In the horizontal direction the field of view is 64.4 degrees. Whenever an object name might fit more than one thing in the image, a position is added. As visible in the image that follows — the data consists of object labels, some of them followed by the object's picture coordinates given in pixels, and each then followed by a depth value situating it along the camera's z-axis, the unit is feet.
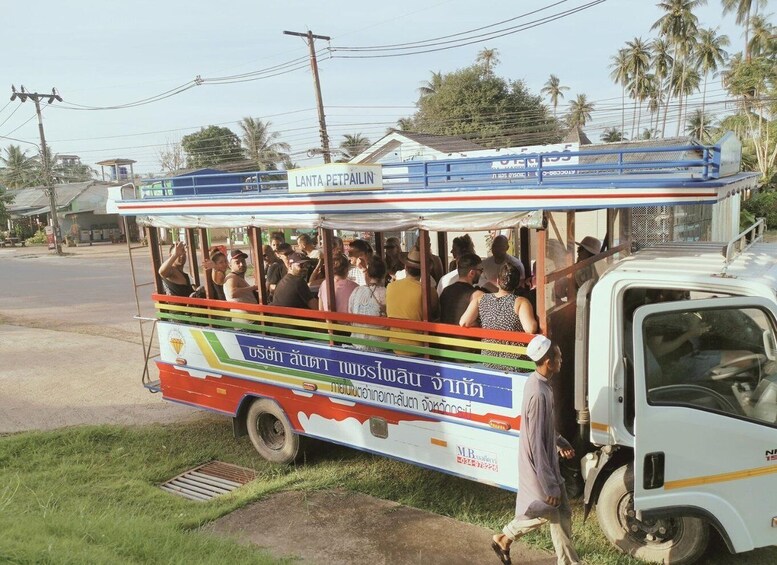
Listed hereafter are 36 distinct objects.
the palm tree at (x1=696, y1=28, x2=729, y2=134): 159.84
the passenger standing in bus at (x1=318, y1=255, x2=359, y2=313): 18.52
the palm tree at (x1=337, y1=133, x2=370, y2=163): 178.58
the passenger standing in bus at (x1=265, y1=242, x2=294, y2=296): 22.86
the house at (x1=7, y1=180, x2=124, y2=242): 152.05
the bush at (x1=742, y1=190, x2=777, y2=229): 86.63
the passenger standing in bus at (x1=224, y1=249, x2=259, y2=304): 20.99
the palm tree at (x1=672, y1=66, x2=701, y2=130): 161.68
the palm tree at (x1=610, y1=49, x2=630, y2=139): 176.14
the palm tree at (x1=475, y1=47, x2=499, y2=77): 155.43
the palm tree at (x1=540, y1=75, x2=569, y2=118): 228.63
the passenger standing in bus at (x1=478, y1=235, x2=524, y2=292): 19.81
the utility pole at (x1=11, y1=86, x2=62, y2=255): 116.88
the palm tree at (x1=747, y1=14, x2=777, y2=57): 155.63
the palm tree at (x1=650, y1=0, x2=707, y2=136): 144.36
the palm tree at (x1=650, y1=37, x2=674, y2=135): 158.92
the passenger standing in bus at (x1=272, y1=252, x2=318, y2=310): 19.35
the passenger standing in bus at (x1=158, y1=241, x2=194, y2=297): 22.33
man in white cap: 11.78
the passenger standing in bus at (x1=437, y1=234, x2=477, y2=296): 22.54
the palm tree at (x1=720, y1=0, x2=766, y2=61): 164.80
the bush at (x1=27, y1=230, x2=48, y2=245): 152.15
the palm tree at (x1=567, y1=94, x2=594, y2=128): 208.06
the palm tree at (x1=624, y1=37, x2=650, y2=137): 171.37
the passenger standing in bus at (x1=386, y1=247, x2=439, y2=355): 16.71
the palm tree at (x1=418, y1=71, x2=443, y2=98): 160.79
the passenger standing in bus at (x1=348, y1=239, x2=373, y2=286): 20.46
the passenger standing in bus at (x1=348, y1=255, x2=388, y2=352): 17.62
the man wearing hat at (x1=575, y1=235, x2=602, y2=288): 17.56
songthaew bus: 11.69
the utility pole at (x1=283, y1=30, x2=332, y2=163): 70.49
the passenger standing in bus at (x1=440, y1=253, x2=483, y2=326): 16.37
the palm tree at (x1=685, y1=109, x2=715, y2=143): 166.20
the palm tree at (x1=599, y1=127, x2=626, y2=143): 176.90
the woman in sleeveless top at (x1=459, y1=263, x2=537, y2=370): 14.06
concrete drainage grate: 18.44
